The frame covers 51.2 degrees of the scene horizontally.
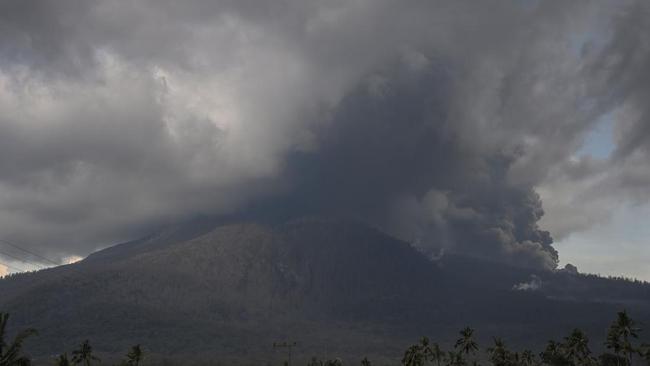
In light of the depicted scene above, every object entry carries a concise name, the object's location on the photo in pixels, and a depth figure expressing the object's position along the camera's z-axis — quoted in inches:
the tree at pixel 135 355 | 5767.7
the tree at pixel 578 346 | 5664.4
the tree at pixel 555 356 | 6171.3
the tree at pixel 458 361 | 6417.3
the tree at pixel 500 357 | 5602.9
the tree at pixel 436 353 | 6032.0
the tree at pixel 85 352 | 5719.5
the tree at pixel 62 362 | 4176.9
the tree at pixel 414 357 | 5708.7
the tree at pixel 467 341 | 6042.3
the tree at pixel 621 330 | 4726.9
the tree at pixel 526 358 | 6703.7
